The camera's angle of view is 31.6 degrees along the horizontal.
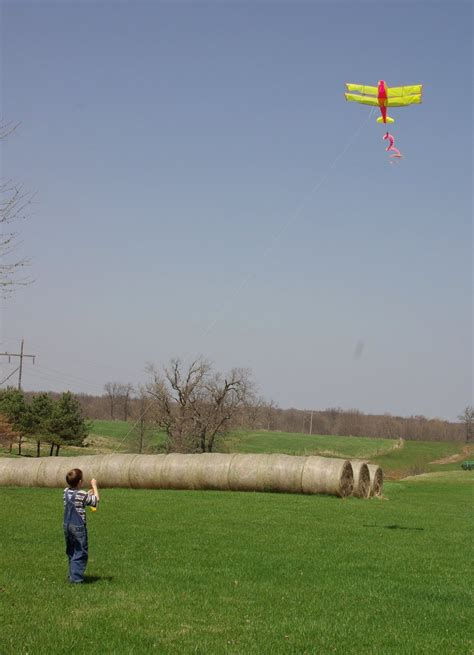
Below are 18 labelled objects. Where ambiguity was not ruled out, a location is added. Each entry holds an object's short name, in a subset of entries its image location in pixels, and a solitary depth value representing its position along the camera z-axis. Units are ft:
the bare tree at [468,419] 483.10
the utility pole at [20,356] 268.82
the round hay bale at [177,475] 101.71
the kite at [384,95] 60.75
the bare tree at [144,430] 258.37
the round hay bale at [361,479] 97.81
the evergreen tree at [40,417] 219.20
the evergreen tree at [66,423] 218.79
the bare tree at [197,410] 238.48
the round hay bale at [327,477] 94.27
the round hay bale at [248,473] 98.02
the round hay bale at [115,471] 102.83
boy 36.22
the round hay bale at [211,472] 99.91
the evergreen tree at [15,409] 212.02
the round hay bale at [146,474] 102.22
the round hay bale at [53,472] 101.09
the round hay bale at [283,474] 96.27
